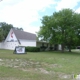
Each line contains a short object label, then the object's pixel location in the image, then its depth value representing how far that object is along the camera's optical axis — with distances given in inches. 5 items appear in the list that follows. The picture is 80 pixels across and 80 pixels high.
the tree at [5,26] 1360.8
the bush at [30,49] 693.1
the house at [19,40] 849.4
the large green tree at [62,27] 651.9
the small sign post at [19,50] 526.8
